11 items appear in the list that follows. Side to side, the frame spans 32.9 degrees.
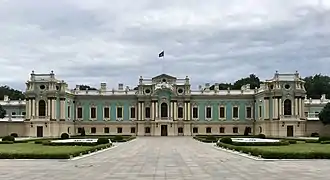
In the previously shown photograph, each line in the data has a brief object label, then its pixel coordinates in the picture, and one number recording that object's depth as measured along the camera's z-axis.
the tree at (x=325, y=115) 74.81
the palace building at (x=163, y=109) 88.88
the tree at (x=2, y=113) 85.26
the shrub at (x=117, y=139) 60.81
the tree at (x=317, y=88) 112.18
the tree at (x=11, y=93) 117.94
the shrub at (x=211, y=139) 57.86
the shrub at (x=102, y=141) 48.69
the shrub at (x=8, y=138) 54.57
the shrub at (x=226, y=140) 47.36
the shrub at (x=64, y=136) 71.68
